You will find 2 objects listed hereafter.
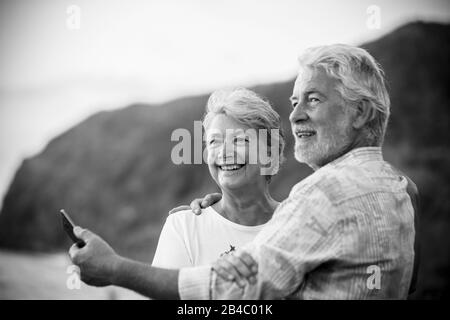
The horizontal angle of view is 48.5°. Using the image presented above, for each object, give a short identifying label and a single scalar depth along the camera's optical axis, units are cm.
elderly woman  189
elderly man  126
